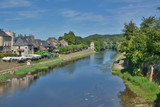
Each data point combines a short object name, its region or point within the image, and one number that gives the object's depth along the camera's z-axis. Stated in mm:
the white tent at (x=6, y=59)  48062
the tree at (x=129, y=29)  46469
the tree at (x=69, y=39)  131162
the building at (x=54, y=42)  98438
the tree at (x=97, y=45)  156875
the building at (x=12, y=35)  60491
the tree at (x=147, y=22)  42341
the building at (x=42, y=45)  75338
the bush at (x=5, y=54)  50919
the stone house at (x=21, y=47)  62594
